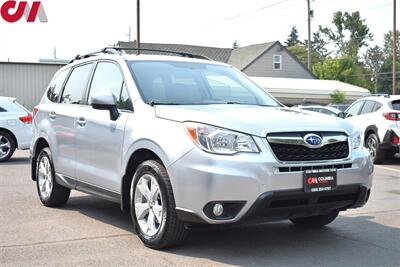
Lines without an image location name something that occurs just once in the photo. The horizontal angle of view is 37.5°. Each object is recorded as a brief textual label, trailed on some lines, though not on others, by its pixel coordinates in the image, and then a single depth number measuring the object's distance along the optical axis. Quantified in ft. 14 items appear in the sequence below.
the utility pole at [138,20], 97.49
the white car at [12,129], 43.62
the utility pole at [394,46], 112.88
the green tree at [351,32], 303.89
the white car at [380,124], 41.68
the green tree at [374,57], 383.04
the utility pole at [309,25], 148.88
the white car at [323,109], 68.06
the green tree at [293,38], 431.02
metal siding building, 100.01
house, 160.77
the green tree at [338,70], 228.02
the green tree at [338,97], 135.74
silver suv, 15.88
